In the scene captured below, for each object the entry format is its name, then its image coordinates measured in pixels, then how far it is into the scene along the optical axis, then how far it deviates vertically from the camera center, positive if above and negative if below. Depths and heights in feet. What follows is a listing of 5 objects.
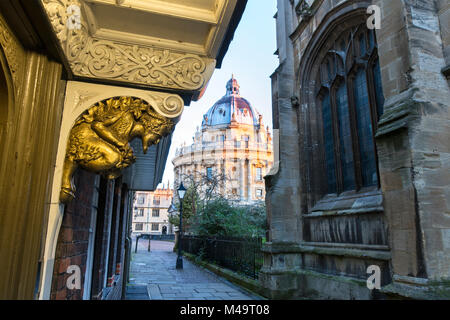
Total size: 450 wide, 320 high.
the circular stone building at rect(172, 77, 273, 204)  175.83 +36.23
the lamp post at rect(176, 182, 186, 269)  50.70 +4.70
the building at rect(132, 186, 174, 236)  270.26 +11.34
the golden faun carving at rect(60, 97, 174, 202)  5.70 +1.71
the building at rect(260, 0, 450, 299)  16.35 +5.30
